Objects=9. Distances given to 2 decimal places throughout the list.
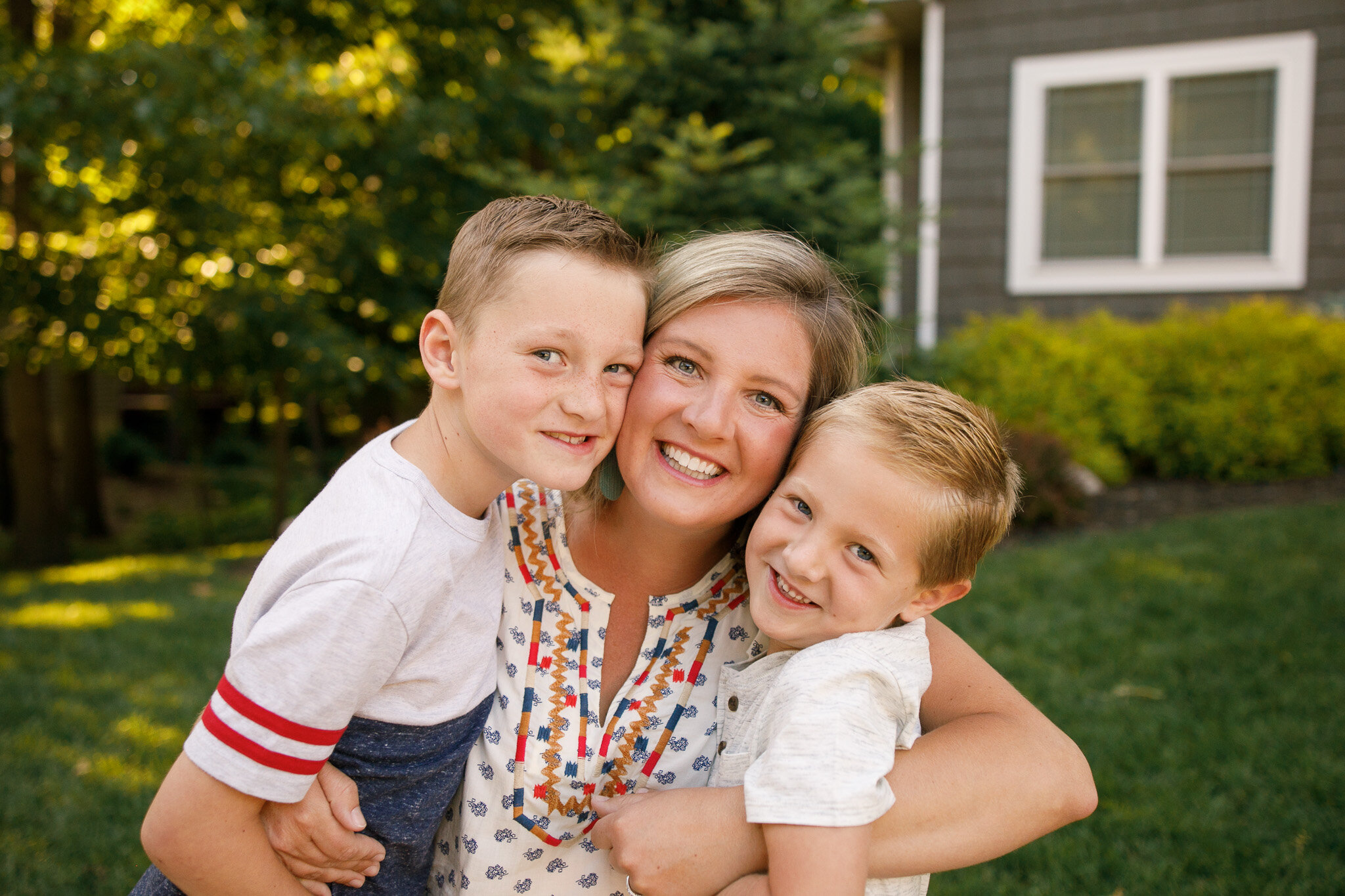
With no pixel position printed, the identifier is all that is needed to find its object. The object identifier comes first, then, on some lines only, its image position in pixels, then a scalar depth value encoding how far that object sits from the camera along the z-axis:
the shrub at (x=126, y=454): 16.58
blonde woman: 1.46
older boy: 1.27
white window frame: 8.05
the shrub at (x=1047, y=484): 6.29
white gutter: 8.62
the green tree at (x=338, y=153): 6.18
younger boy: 1.41
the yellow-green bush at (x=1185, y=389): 7.36
